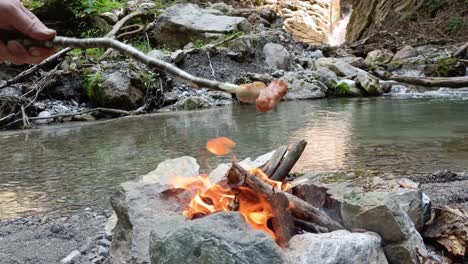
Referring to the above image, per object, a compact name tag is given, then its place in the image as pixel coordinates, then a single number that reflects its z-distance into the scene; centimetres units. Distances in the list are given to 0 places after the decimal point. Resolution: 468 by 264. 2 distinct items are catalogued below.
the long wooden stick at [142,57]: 84
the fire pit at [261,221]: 149
